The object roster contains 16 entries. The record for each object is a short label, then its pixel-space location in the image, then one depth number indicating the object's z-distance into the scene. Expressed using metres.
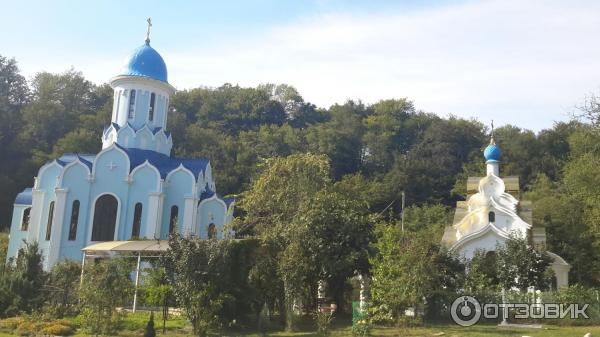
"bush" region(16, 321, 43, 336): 17.16
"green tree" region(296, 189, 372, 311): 20.06
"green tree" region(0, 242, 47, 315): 19.92
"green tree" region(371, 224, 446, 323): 17.75
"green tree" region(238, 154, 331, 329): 20.22
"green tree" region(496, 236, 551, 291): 20.89
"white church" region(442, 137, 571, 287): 27.98
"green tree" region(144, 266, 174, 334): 18.42
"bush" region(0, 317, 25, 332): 17.98
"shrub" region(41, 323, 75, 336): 17.14
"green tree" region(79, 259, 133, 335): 16.86
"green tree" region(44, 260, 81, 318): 20.09
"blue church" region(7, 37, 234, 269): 29.53
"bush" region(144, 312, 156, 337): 14.72
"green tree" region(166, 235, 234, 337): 16.78
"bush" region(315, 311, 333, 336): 17.11
